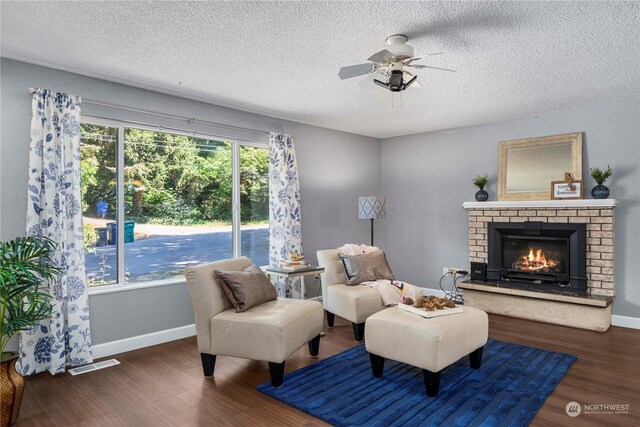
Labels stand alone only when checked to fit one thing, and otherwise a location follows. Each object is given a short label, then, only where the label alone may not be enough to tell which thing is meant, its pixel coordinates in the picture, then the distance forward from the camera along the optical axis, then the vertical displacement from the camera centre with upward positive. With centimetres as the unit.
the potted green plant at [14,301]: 240 -59
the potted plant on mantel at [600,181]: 441 +38
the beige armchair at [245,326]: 294 -86
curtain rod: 359 +100
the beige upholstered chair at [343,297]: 400 -85
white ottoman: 274 -90
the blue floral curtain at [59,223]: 320 -8
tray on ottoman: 302 -74
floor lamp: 532 +10
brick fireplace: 436 -76
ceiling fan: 268 +105
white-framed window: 375 +13
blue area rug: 250 -125
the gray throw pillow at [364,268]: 441 -60
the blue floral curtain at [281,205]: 499 +12
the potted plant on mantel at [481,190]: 534 +34
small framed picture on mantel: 465 +30
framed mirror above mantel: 476 +64
